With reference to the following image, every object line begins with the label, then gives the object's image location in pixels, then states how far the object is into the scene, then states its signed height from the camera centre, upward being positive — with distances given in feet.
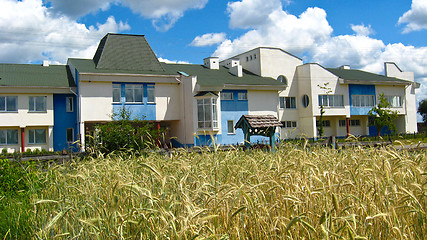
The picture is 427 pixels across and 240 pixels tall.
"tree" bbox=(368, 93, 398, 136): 135.95 +3.46
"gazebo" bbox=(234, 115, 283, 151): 49.52 +0.43
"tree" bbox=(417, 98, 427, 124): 214.90 +8.07
